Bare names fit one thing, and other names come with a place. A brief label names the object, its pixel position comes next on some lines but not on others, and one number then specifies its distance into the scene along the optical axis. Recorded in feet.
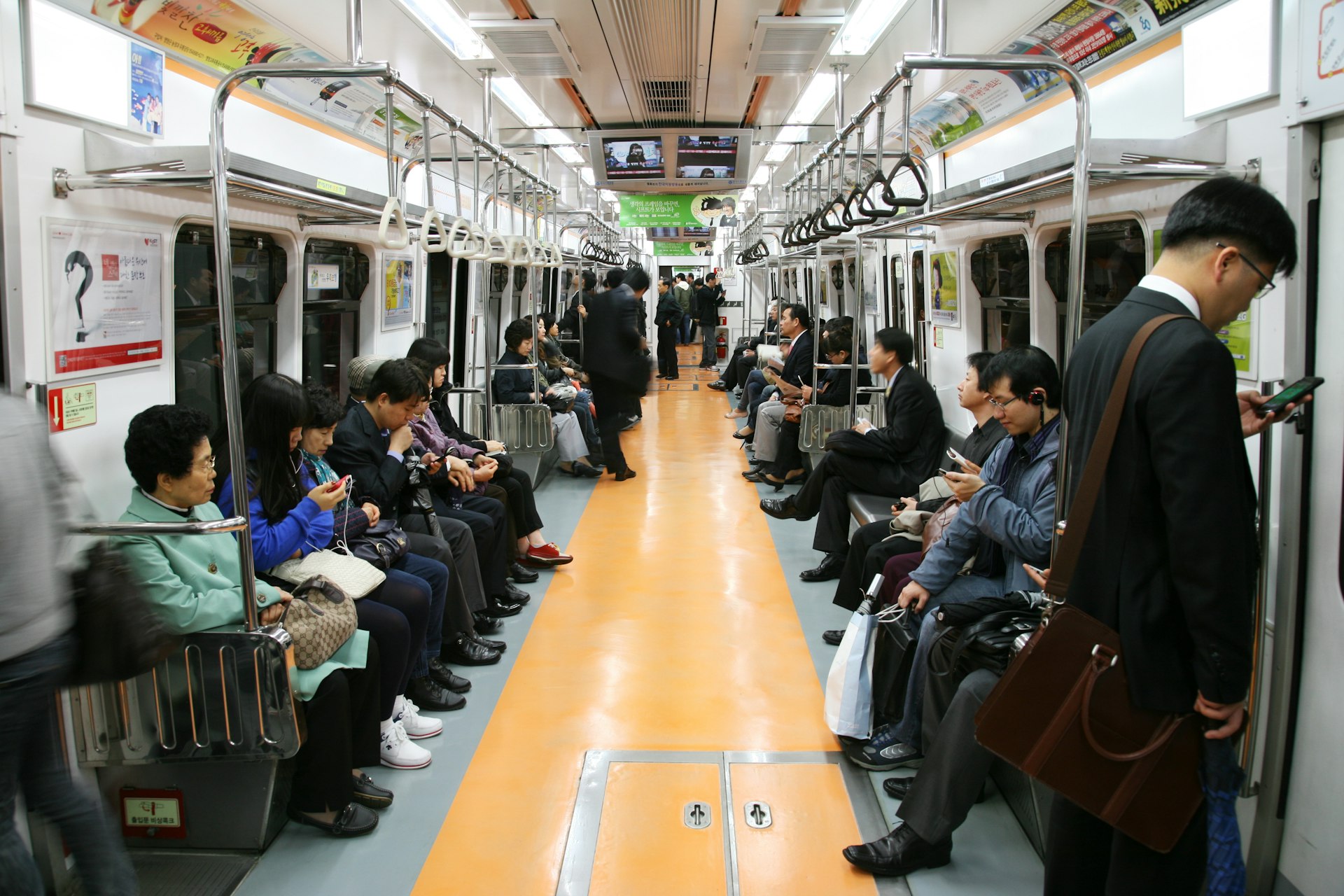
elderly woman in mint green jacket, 8.85
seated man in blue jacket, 10.32
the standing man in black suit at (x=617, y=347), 23.89
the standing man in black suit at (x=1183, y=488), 5.69
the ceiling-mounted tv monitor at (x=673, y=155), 31.19
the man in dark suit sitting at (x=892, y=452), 17.94
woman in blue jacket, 10.53
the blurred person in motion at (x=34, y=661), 5.55
